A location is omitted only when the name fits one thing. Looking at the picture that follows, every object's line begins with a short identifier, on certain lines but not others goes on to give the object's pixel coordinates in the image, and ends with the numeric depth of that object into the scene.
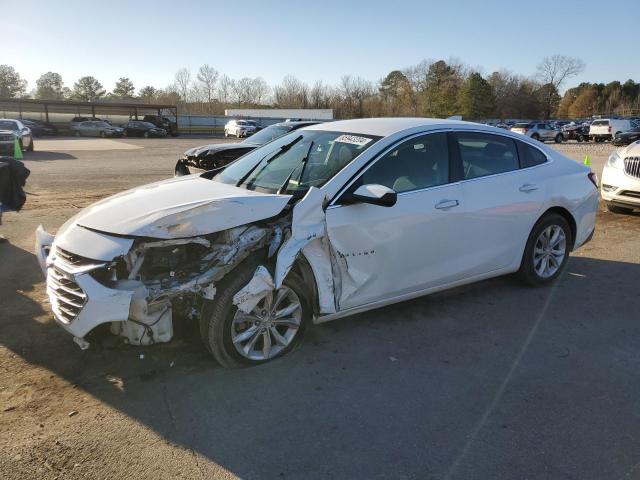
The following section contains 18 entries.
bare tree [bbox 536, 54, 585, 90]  103.25
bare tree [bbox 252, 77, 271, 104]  109.99
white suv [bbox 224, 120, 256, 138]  43.66
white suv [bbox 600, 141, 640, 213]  8.38
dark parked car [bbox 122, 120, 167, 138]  45.41
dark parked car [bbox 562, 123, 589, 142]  42.59
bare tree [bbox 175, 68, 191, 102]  111.54
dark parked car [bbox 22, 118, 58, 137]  42.59
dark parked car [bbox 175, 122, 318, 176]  10.96
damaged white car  3.34
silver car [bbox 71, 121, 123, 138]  44.28
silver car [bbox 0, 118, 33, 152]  22.09
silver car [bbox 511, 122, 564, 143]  39.50
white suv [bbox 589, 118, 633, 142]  39.28
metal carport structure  49.28
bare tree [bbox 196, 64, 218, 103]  113.00
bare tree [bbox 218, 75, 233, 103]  111.69
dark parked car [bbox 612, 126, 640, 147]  32.62
